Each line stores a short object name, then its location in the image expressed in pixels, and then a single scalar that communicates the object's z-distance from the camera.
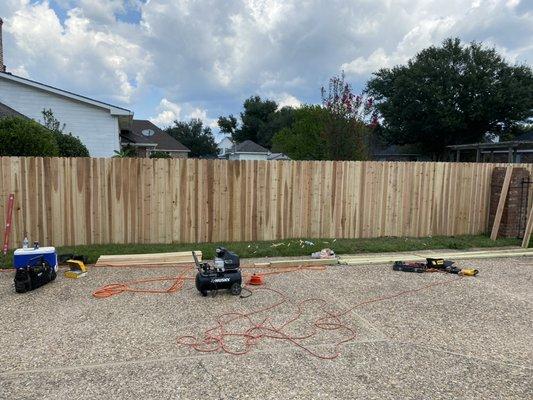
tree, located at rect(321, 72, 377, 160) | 13.87
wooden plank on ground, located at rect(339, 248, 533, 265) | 7.74
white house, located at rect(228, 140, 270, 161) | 51.91
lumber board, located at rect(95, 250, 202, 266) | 7.16
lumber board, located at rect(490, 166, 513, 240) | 9.79
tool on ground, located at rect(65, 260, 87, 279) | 6.41
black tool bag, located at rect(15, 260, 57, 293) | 5.54
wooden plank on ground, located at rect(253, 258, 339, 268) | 7.29
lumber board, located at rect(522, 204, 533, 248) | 9.37
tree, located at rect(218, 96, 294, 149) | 67.69
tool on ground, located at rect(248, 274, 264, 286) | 6.17
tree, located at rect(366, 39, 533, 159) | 32.91
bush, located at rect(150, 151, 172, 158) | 21.69
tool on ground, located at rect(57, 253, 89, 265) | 6.82
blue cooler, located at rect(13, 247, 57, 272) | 5.97
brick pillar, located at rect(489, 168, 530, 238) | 9.87
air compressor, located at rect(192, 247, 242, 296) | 5.46
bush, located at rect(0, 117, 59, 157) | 8.38
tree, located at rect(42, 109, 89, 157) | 12.32
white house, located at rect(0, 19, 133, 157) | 15.08
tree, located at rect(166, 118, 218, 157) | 64.94
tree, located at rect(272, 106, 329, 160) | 23.15
